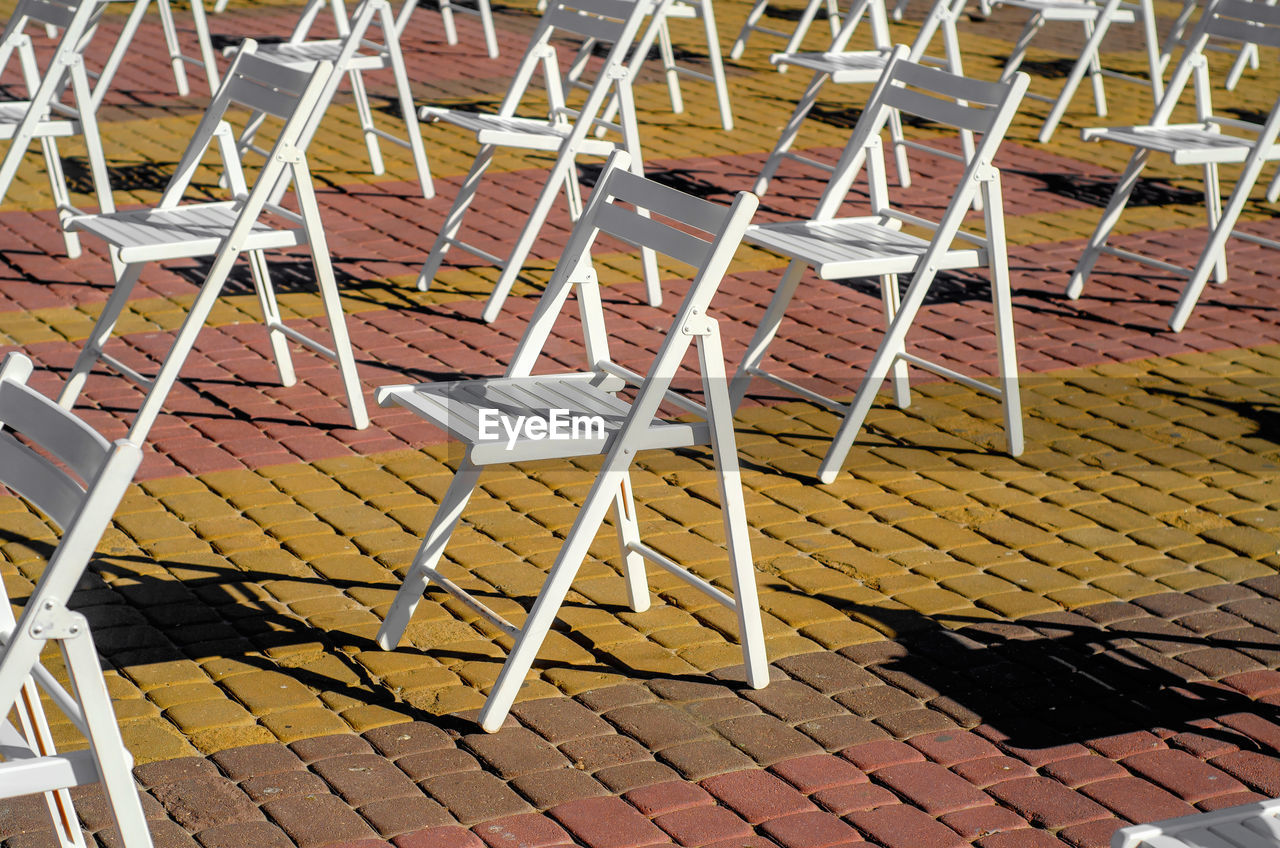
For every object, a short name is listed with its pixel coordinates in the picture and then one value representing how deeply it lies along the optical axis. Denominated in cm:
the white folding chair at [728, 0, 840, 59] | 1122
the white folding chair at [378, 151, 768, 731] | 363
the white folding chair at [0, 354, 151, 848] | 238
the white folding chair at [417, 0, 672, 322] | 650
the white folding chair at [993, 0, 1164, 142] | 984
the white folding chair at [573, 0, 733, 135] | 1013
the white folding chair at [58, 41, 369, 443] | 493
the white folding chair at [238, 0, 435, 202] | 790
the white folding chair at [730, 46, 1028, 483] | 515
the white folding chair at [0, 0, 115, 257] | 647
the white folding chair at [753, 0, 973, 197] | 708
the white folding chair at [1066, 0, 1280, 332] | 670
